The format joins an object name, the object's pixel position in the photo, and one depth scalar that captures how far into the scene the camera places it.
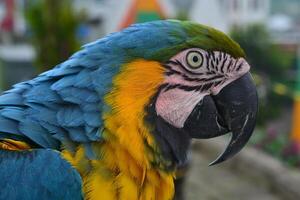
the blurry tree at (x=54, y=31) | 3.69
